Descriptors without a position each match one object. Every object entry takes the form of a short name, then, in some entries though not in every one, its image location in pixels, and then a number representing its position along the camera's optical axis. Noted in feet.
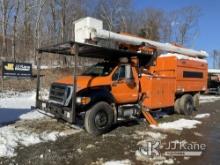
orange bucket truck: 17.59
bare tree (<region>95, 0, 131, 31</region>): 95.43
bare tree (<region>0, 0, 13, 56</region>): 61.16
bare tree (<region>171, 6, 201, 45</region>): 110.73
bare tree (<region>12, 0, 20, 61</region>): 63.85
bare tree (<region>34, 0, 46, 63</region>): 64.95
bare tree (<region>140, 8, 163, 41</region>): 102.70
